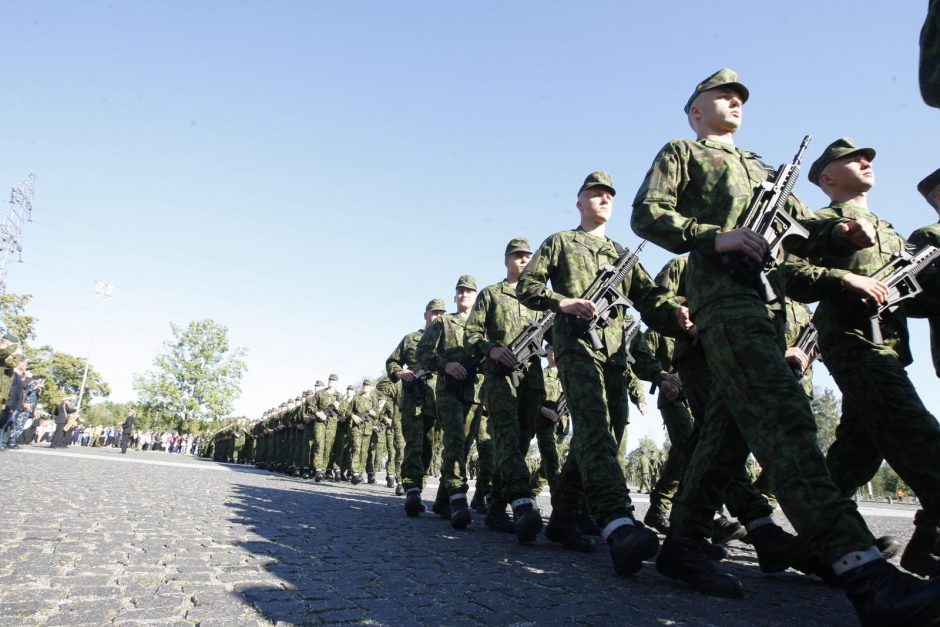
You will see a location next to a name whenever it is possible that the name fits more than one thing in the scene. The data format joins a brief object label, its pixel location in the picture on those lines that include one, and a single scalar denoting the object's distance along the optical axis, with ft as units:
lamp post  173.48
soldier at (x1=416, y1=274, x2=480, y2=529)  20.36
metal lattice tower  170.71
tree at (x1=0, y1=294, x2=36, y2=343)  163.73
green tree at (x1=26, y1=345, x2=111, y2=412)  194.39
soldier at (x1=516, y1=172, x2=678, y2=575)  11.55
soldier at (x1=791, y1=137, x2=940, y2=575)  10.18
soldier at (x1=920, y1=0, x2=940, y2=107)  6.56
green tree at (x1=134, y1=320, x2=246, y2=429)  160.76
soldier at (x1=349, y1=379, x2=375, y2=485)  47.25
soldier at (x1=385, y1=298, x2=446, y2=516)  23.17
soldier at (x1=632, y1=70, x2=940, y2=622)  7.64
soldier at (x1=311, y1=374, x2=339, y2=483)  49.28
